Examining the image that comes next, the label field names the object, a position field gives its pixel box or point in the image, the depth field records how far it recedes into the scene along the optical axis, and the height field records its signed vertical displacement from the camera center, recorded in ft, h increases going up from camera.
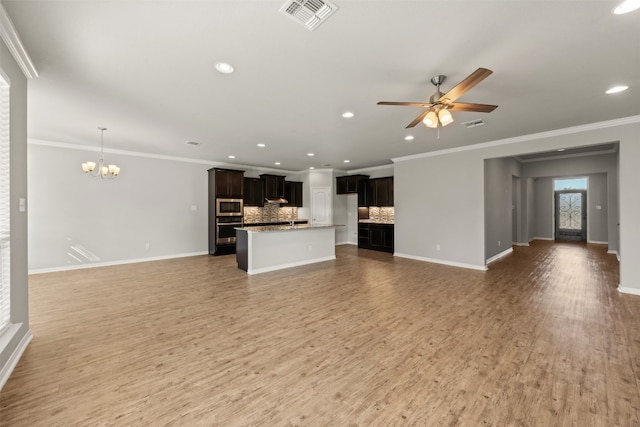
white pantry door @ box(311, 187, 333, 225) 30.19 +0.83
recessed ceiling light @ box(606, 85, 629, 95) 9.89 +4.80
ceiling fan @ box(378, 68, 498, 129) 7.95 +3.61
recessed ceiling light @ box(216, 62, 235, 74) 8.25 +4.80
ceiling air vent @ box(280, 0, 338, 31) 5.79 +4.73
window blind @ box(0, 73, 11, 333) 7.06 +0.14
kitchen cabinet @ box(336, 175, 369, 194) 28.81 +3.42
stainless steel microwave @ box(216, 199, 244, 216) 24.20 +0.59
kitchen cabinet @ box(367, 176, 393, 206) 26.58 +2.25
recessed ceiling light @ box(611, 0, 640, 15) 5.82 +4.75
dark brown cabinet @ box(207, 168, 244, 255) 24.00 +0.78
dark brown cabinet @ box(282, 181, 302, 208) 30.04 +2.41
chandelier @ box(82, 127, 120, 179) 16.43 +3.06
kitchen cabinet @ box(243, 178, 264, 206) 26.98 +2.28
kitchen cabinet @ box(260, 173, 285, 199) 28.04 +3.05
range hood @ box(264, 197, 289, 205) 28.41 +1.44
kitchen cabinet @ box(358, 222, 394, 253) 26.09 -2.54
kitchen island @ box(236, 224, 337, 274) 17.81 -2.56
